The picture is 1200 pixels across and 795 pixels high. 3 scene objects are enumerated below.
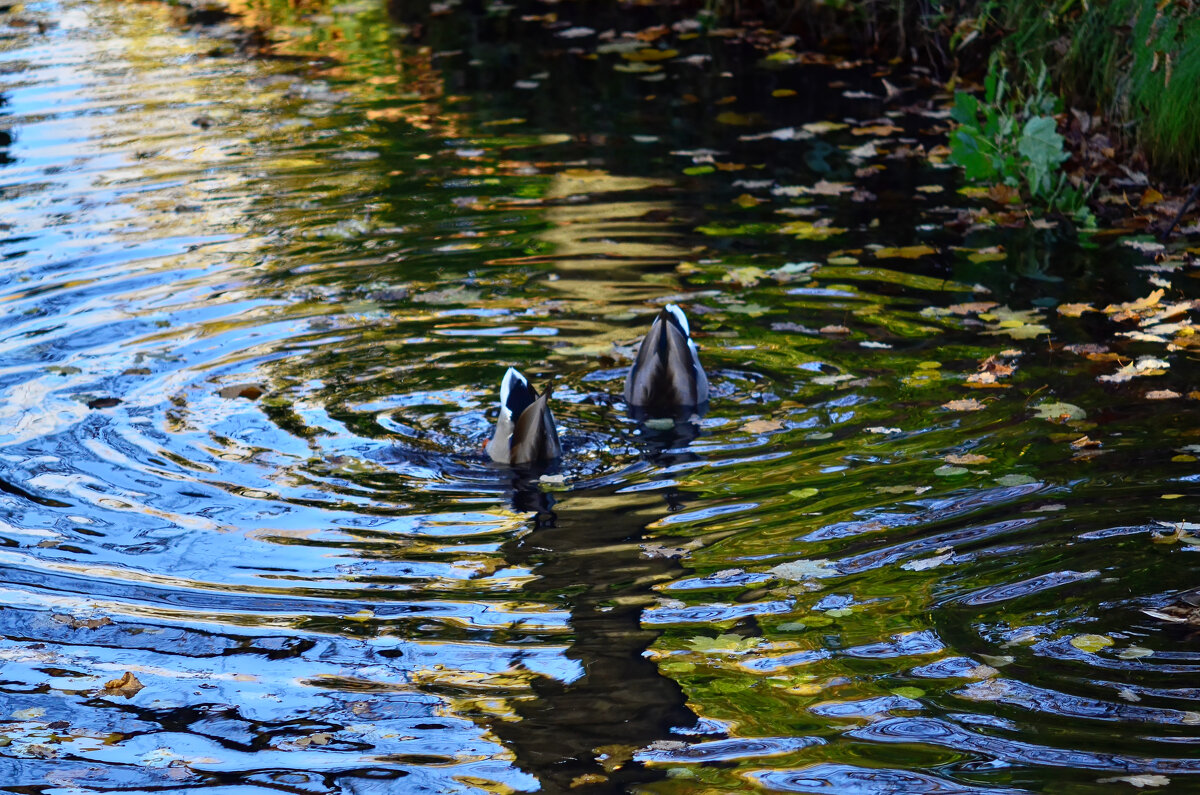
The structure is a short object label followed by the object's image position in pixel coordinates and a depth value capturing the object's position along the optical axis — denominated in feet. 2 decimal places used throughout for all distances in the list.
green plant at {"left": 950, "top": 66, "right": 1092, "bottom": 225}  64.13
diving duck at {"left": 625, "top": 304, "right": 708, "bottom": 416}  46.14
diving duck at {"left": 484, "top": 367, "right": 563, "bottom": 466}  43.06
